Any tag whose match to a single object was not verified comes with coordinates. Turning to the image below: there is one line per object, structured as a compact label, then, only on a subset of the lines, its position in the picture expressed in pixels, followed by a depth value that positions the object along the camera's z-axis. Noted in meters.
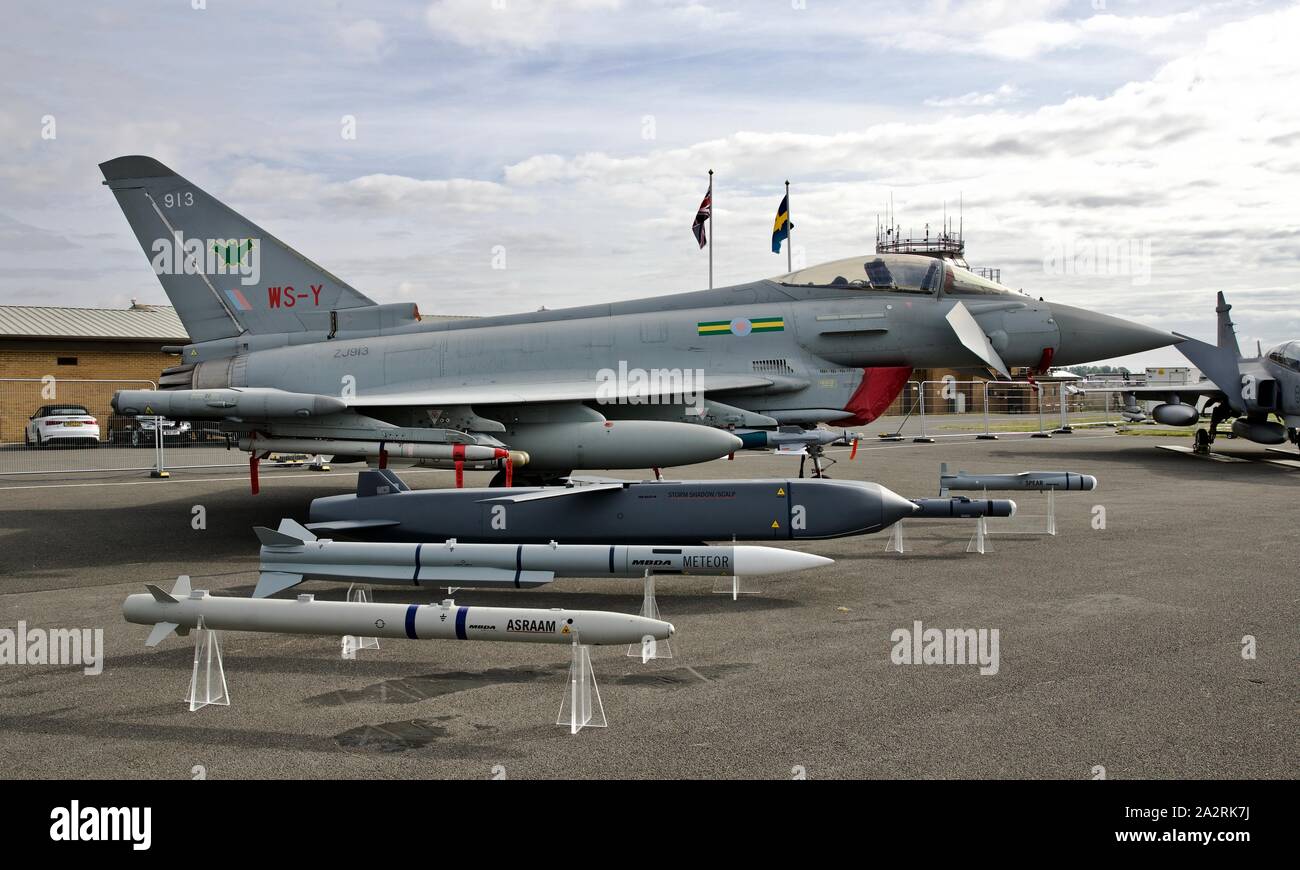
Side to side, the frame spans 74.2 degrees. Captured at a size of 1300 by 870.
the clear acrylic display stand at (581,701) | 5.52
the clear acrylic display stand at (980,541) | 11.29
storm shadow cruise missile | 9.54
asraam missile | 6.02
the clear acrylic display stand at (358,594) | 8.26
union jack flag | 26.84
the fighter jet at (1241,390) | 21.25
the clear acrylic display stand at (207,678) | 6.02
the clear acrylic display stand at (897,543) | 11.40
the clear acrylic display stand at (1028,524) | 12.52
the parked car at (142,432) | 30.11
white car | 26.97
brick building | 35.41
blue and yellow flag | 25.95
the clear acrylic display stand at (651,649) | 6.97
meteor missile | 8.30
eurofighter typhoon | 12.14
